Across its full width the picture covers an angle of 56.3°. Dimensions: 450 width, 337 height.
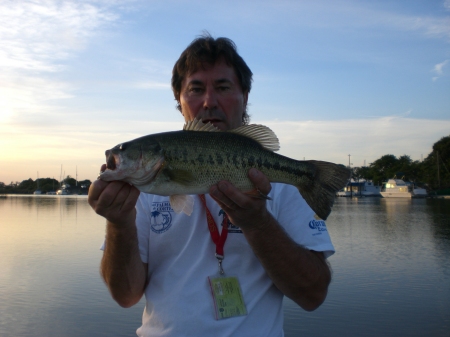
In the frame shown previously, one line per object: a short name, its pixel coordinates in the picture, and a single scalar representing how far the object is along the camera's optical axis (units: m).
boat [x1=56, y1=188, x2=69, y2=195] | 130.25
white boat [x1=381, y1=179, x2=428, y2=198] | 82.12
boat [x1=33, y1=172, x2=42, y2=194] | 148.12
